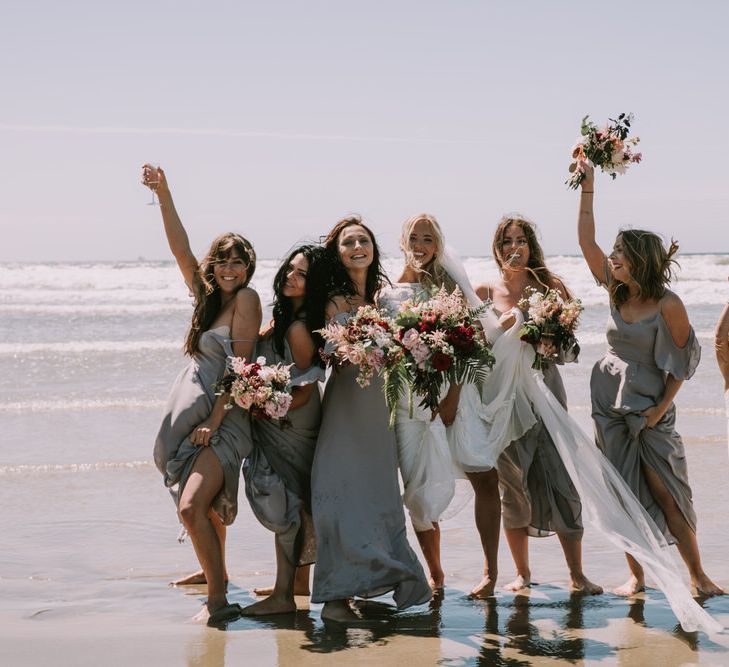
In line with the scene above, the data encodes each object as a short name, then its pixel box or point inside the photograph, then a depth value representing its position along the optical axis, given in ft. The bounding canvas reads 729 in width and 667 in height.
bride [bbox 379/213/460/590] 19.43
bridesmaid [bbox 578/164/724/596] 19.10
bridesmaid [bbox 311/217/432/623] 17.88
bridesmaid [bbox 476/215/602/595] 19.95
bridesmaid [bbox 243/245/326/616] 18.20
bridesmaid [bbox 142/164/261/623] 17.88
